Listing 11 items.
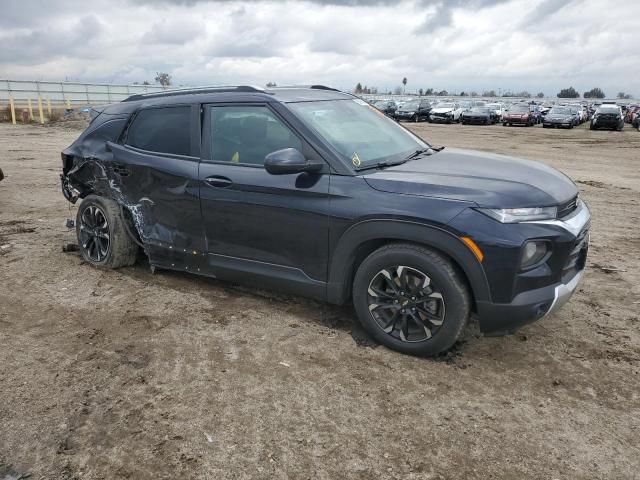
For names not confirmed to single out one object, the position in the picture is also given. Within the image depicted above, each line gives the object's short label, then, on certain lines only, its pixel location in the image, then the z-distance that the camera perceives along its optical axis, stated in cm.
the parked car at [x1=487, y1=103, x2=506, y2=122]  3831
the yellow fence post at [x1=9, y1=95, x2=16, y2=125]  2756
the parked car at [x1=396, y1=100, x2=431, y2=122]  3797
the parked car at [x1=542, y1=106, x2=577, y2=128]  3278
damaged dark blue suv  326
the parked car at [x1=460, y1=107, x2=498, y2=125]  3556
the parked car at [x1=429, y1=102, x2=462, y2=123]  3616
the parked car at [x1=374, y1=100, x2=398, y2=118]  3828
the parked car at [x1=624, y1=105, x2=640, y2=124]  3676
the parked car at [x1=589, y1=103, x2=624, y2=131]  3061
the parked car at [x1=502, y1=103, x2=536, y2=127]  3422
